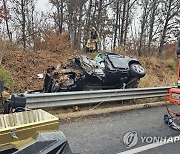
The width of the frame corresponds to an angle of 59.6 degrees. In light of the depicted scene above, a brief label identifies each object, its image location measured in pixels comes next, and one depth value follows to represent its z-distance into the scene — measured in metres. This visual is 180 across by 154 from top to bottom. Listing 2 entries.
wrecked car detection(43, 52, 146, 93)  4.07
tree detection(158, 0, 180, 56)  15.30
